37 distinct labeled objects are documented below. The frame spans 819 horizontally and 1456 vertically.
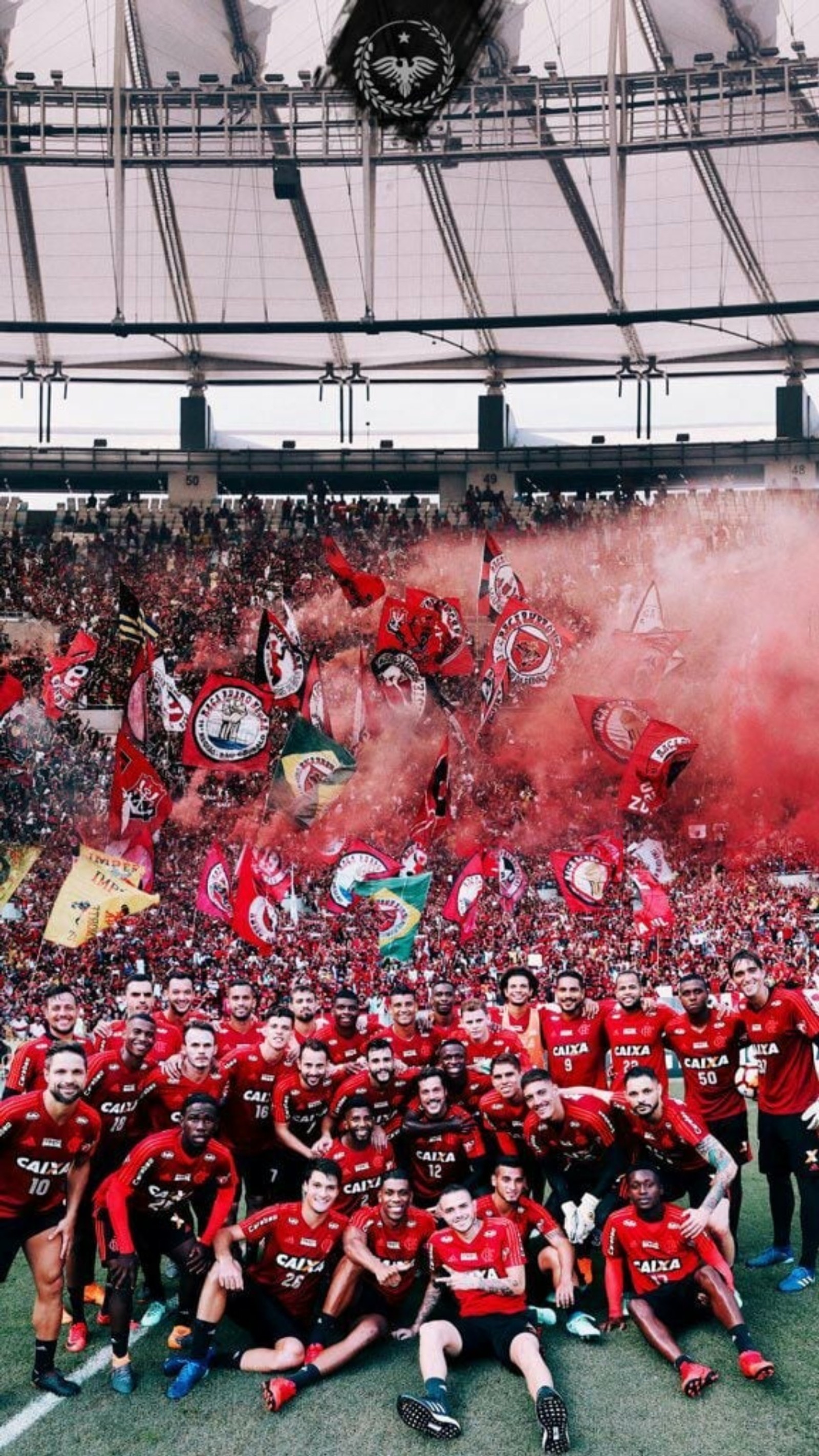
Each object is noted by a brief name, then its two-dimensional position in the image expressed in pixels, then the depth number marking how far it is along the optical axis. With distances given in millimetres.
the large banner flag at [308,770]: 17000
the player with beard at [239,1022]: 8539
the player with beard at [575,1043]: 8672
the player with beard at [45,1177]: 6559
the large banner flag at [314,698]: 19828
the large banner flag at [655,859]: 20391
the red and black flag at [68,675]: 23078
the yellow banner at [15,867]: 13930
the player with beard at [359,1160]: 7391
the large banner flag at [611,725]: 20453
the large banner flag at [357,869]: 15922
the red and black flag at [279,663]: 19312
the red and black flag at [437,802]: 18891
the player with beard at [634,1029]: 8414
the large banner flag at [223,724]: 17016
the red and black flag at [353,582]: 24000
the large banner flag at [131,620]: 19344
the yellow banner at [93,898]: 12227
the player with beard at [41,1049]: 7477
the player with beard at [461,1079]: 8289
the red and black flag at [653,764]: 18969
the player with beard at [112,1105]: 7434
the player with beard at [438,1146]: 7801
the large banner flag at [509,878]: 18719
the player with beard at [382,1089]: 7945
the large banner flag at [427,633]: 22672
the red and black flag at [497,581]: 23625
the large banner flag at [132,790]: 16656
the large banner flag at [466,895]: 16734
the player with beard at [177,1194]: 6918
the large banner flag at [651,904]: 18031
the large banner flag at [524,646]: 21469
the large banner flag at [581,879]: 16766
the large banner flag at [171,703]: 20641
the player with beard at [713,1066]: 8188
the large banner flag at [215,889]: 15234
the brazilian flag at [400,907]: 14922
